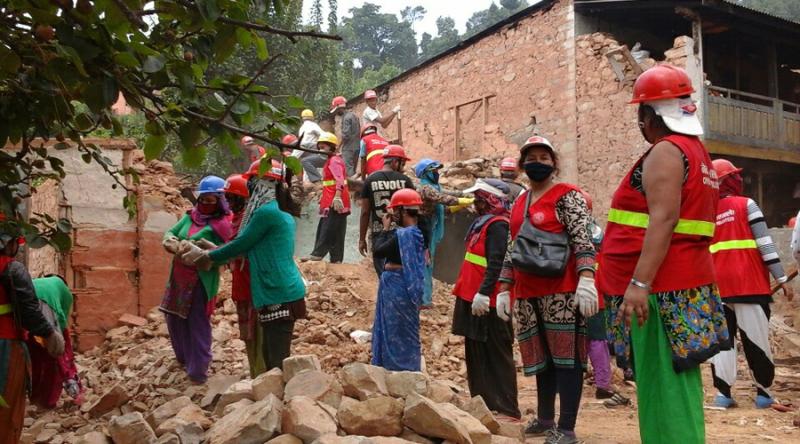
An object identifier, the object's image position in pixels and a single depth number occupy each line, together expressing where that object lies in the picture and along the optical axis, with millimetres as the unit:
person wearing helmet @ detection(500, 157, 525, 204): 7291
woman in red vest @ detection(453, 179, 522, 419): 4836
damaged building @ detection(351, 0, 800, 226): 12266
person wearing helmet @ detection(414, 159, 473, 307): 7195
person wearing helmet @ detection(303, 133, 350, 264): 8836
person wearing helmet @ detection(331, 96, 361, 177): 12078
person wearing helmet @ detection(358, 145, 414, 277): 6984
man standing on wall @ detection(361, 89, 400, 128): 11852
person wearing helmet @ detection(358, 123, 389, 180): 9562
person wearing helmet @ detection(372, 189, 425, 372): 5105
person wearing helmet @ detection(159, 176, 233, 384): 5762
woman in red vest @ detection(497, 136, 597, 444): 3836
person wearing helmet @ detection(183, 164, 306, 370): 4742
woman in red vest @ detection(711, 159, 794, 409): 5512
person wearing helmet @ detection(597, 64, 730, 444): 2859
